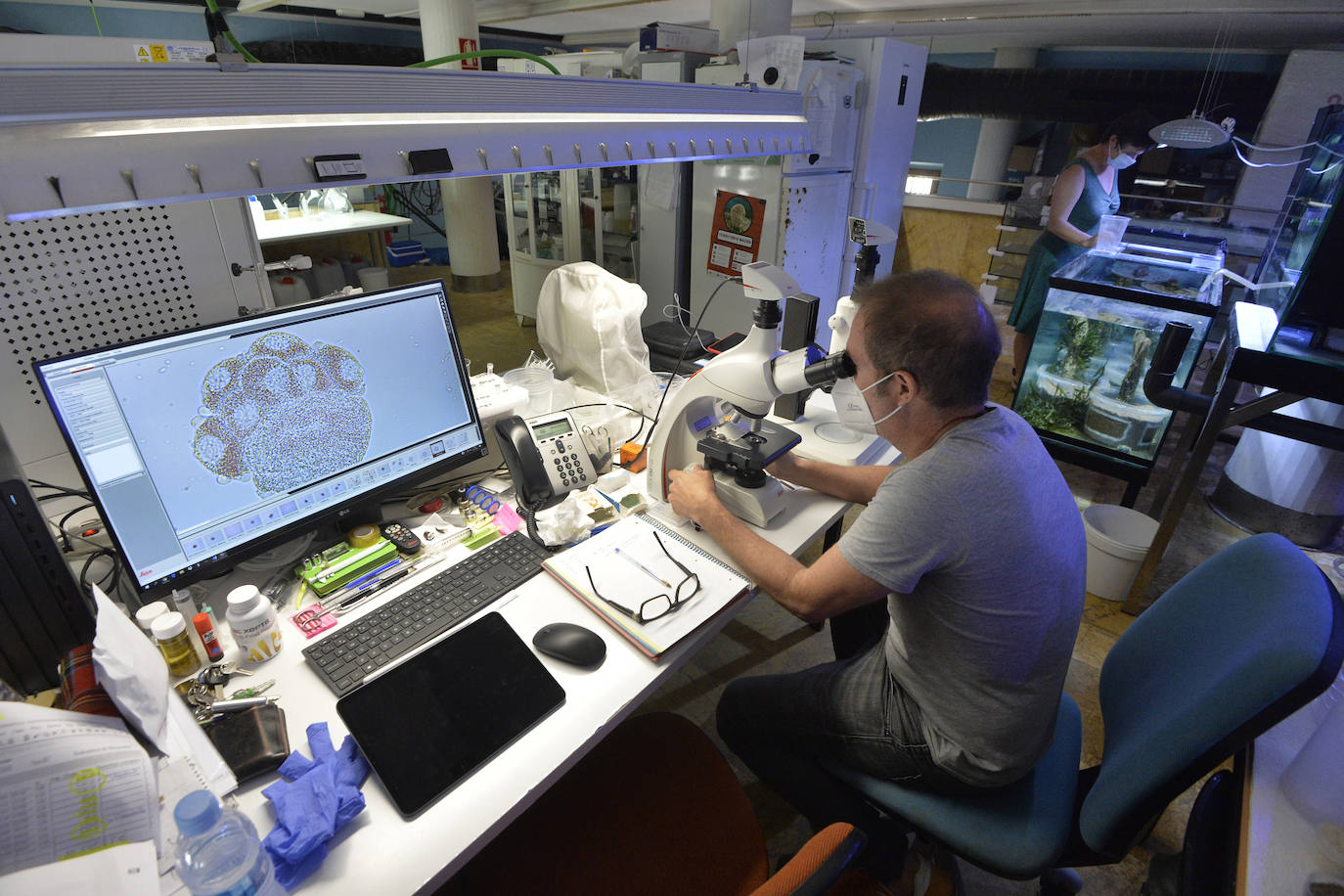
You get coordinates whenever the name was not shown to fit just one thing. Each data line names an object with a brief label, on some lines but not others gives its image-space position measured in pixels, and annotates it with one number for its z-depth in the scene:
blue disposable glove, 0.74
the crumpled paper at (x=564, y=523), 1.29
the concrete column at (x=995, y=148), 6.73
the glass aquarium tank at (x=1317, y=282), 1.73
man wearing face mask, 0.98
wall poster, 3.16
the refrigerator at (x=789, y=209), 2.91
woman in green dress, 3.01
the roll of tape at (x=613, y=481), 1.50
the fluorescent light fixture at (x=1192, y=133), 3.07
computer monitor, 0.92
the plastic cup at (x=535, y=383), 1.76
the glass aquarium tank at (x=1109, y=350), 2.54
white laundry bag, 1.82
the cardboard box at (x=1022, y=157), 6.77
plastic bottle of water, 0.64
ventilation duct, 4.90
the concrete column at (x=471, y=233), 5.49
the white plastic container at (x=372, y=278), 4.66
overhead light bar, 0.66
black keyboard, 1.00
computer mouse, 1.03
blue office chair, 0.79
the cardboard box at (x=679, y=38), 2.15
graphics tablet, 0.86
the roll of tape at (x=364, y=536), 1.24
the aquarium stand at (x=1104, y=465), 2.67
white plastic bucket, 2.25
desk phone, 1.38
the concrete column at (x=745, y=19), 3.12
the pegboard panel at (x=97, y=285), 1.01
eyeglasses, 1.11
